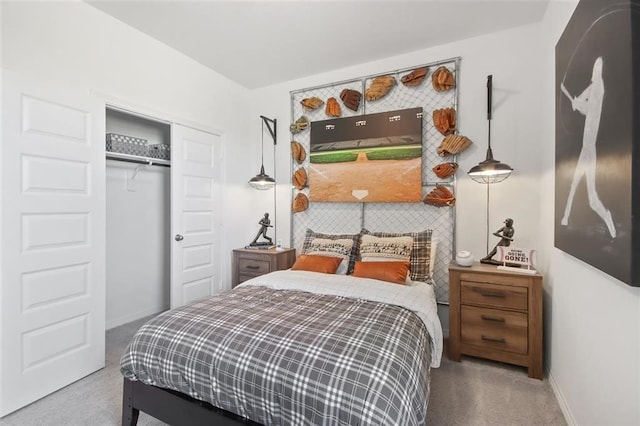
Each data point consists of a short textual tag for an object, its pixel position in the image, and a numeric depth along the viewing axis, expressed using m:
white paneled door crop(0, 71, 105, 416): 1.84
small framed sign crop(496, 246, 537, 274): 2.31
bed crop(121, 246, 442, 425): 1.16
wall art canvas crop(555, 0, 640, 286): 1.00
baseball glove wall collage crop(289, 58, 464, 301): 2.88
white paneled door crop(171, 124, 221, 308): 3.04
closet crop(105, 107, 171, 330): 3.03
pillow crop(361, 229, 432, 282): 2.61
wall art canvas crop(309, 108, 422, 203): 3.02
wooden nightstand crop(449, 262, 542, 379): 2.17
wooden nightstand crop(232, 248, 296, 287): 3.29
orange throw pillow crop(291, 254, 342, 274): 2.69
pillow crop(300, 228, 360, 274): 2.89
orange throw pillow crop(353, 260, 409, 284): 2.37
